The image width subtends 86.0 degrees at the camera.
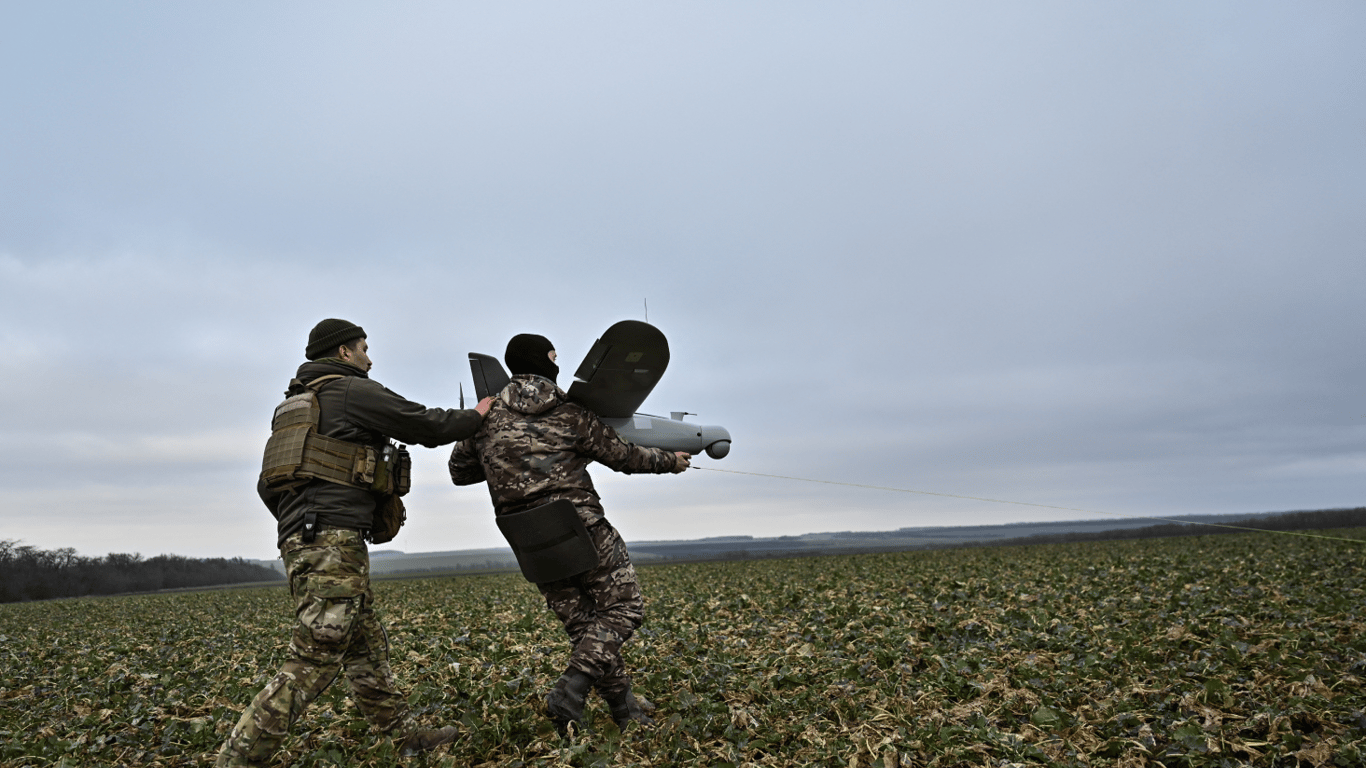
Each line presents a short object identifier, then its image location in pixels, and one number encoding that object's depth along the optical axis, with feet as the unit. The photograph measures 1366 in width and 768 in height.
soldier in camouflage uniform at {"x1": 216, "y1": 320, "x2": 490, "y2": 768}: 15.46
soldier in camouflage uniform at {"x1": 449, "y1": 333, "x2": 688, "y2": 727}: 17.51
